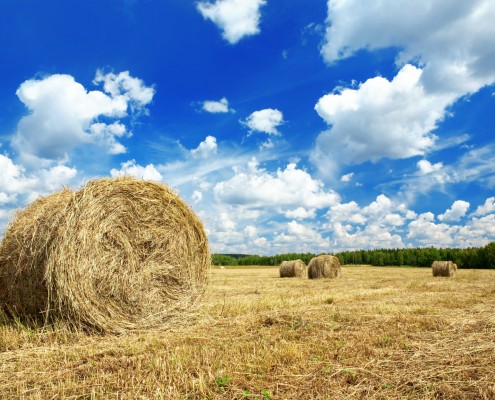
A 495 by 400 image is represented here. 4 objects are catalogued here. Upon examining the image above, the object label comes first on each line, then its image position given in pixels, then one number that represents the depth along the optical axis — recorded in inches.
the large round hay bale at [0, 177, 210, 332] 249.6
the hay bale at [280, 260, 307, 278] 904.9
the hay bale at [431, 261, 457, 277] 905.3
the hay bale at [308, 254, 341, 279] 810.2
